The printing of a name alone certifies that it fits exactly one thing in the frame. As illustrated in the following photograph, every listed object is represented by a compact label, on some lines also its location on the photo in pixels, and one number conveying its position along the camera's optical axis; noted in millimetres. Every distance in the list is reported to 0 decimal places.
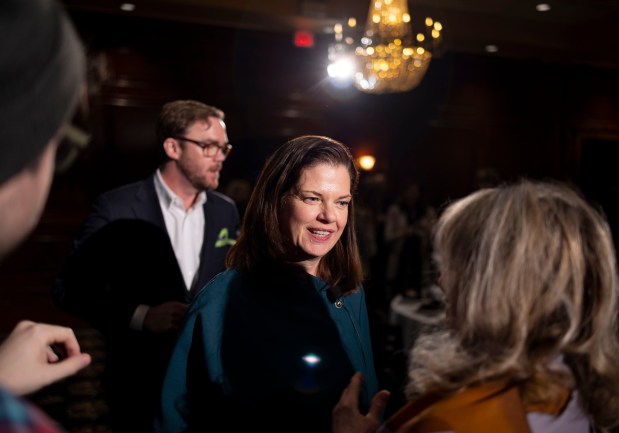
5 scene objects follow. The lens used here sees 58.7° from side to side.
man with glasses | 2188
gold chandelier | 4734
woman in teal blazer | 1427
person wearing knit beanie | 455
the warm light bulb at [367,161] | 8383
